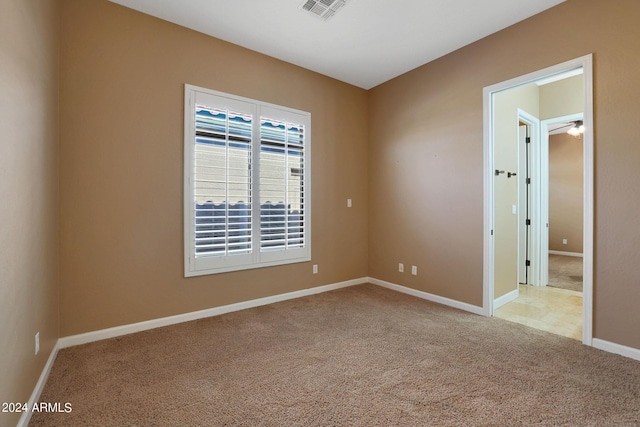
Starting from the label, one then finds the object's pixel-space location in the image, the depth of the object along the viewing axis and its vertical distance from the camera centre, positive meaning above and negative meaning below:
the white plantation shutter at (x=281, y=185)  3.61 +0.36
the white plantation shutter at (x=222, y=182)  3.15 +0.34
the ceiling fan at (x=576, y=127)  5.23 +1.57
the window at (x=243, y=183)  3.13 +0.35
